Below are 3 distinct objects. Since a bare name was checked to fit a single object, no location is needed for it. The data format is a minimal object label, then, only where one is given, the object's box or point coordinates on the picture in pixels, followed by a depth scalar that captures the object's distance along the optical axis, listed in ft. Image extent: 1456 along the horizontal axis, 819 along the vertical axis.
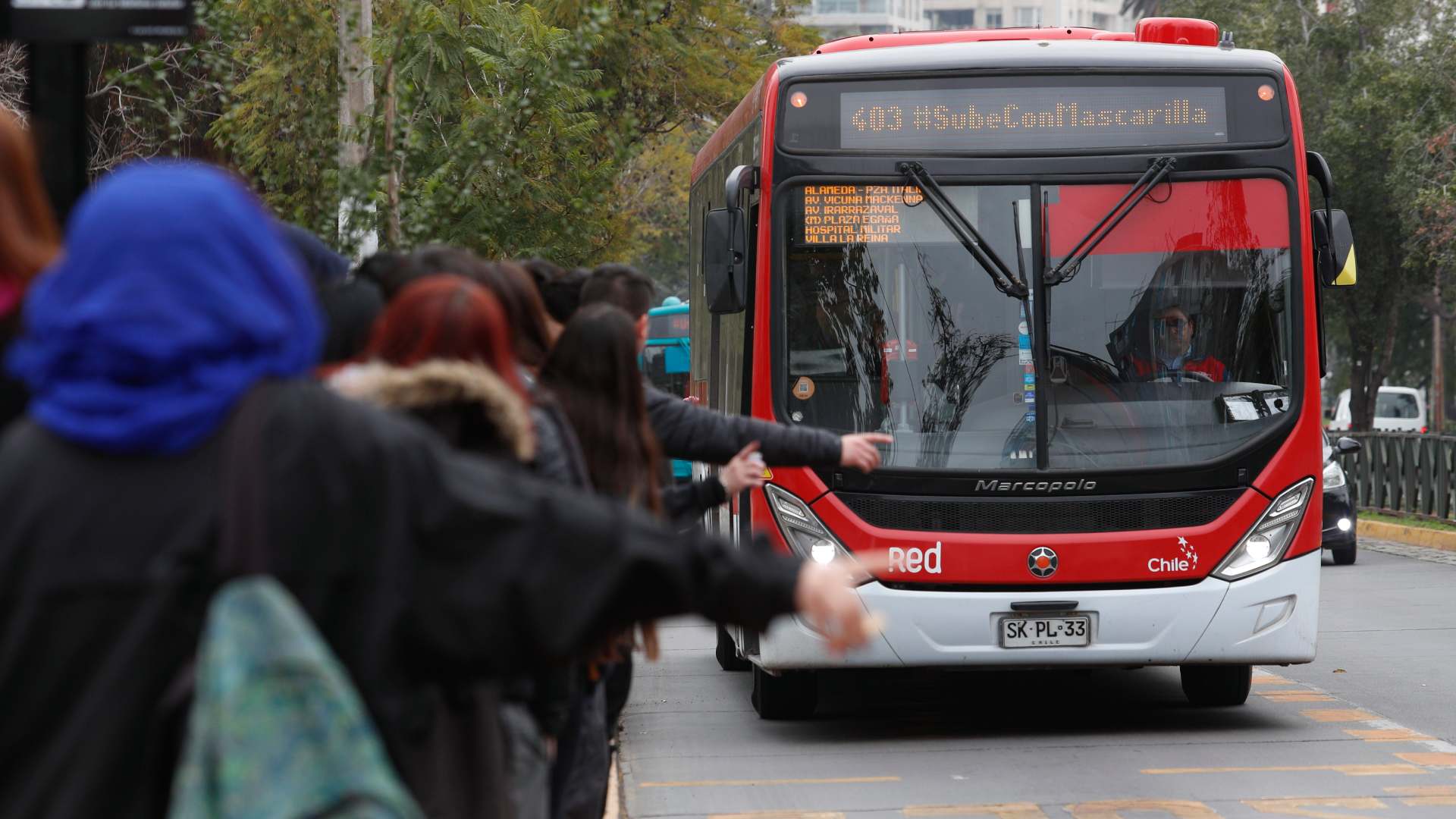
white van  288.71
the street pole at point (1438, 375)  273.13
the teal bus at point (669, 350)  166.30
